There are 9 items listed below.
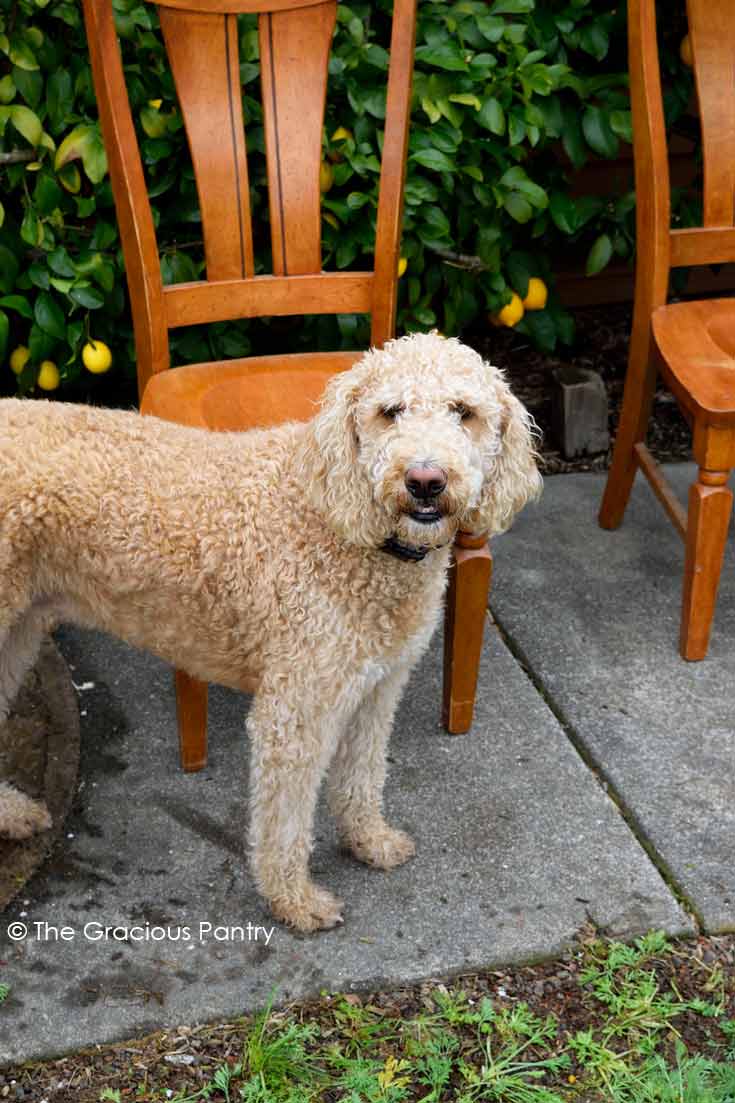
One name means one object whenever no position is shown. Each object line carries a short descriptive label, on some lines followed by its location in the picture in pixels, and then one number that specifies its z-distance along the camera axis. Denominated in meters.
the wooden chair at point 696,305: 3.13
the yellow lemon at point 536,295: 4.05
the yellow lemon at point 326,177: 3.39
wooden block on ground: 4.28
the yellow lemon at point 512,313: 3.95
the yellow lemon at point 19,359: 3.55
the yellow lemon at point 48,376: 3.52
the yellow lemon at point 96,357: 3.40
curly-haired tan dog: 2.12
